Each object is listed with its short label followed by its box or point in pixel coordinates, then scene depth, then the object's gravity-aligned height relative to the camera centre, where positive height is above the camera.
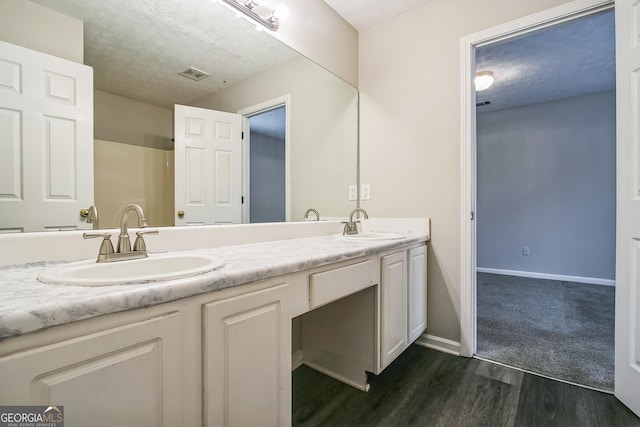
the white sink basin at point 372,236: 1.78 -0.15
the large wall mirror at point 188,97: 1.06 +0.57
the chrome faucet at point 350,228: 1.97 -0.10
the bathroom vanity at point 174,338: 0.50 -0.28
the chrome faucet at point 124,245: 0.92 -0.11
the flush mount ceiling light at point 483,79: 2.74 +1.30
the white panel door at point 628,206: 1.30 +0.03
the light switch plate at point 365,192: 2.27 +0.17
